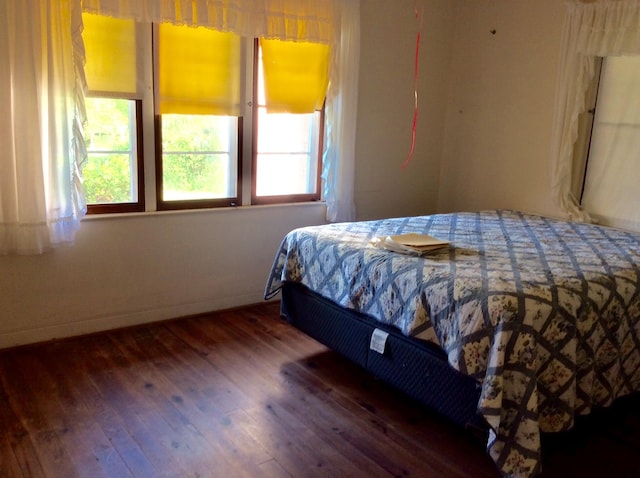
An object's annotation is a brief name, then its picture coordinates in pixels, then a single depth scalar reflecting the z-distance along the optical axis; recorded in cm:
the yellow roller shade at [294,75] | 365
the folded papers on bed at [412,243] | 267
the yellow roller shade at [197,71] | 325
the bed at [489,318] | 203
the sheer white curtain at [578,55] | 346
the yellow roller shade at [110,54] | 298
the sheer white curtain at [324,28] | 311
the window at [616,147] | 360
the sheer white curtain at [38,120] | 271
